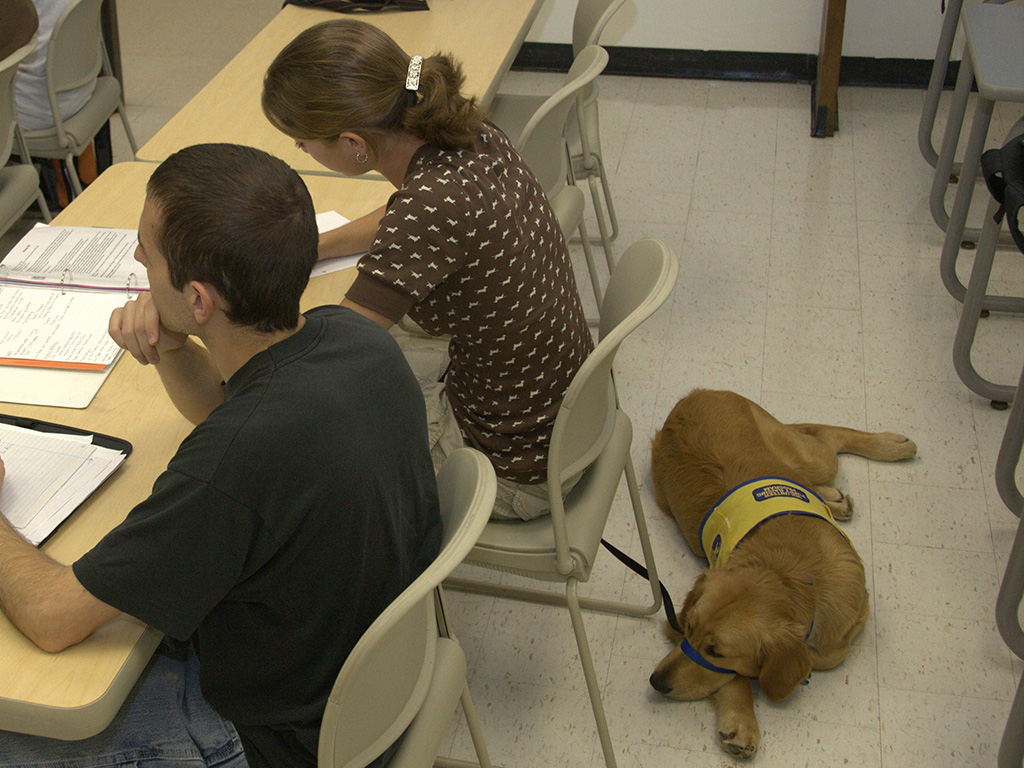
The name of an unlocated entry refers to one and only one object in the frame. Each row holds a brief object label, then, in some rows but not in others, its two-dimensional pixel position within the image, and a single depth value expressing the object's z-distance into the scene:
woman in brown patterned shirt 1.40
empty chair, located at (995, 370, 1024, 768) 1.62
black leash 1.91
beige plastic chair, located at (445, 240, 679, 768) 1.46
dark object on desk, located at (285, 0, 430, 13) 2.81
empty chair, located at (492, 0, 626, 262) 2.60
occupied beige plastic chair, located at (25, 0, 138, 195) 2.71
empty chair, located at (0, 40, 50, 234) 2.36
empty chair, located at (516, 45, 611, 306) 1.98
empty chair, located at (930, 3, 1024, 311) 2.32
